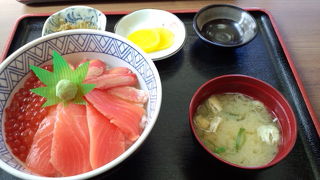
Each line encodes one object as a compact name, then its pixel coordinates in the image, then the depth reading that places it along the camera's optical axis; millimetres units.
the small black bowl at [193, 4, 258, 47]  395
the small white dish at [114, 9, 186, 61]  397
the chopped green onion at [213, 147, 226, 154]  270
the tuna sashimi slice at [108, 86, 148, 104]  270
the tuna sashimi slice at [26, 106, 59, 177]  225
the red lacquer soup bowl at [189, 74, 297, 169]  267
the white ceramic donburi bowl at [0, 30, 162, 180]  253
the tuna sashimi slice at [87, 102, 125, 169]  225
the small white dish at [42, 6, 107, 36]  399
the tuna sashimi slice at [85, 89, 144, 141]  245
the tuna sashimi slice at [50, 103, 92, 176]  224
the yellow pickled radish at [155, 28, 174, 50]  402
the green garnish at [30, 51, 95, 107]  248
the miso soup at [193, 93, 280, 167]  270
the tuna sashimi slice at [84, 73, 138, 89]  274
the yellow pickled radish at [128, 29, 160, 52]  394
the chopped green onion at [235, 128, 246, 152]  275
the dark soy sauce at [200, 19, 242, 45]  400
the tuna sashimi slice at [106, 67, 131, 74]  287
